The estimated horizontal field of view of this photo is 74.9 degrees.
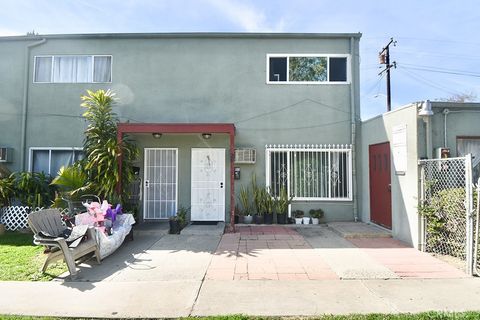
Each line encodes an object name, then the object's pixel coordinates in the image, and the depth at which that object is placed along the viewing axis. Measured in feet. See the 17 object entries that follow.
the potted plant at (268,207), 29.25
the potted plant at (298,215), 29.66
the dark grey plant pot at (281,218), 29.40
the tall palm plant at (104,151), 25.52
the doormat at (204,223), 28.99
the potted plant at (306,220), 29.55
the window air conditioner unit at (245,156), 30.04
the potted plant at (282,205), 29.43
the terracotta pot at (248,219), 29.35
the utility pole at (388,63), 59.82
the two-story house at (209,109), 30.63
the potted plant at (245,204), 29.47
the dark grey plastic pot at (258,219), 29.09
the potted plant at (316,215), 29.68
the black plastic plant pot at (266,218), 29.25
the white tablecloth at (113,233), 18.89
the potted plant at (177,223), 25.98
